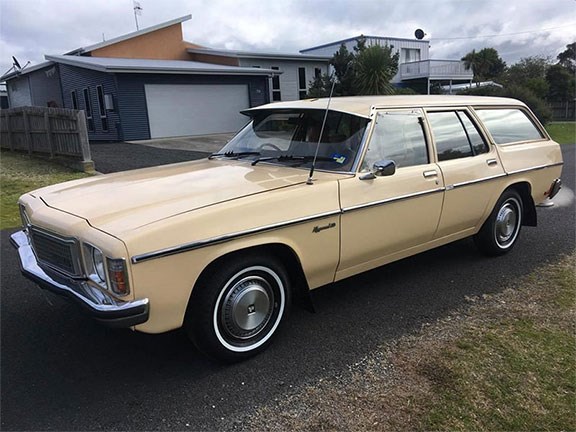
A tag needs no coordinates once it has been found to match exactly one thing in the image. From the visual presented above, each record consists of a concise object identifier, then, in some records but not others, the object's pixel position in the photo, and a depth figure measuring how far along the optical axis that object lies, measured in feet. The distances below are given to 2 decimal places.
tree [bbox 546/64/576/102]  130.31
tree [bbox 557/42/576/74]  214.69
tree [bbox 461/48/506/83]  160.66
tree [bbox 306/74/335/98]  72.18
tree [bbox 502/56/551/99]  122.97
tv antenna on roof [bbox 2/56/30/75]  95.36
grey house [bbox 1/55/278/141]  61.16
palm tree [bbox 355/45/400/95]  60.18
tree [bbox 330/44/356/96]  65.10
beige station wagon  8.89
